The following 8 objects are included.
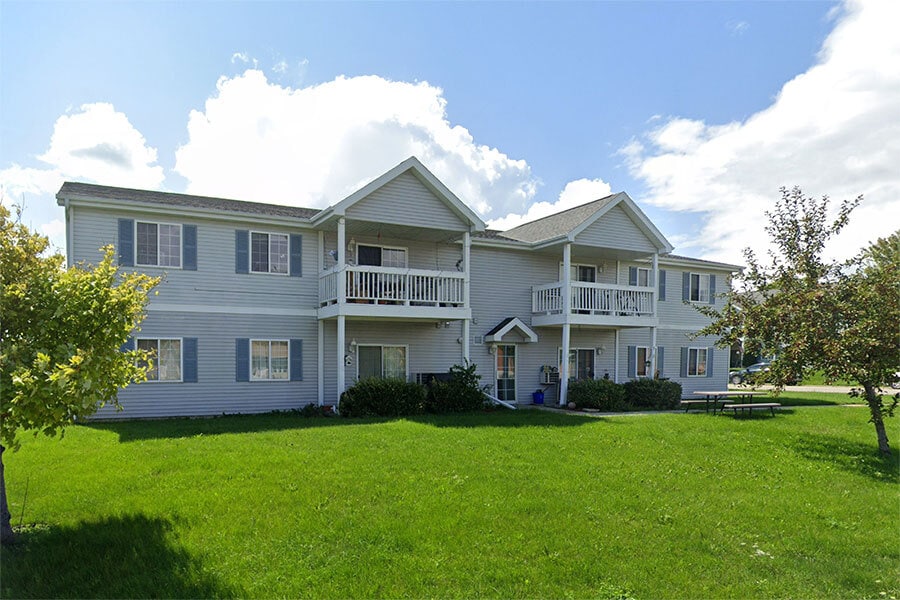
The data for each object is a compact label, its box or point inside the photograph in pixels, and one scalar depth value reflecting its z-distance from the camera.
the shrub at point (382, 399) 14.70
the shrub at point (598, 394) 17.52
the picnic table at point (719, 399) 16.60
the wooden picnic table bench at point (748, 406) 15.84
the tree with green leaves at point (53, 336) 4.91
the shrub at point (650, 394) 18.89
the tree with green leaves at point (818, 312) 9.94
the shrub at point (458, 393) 15.84
